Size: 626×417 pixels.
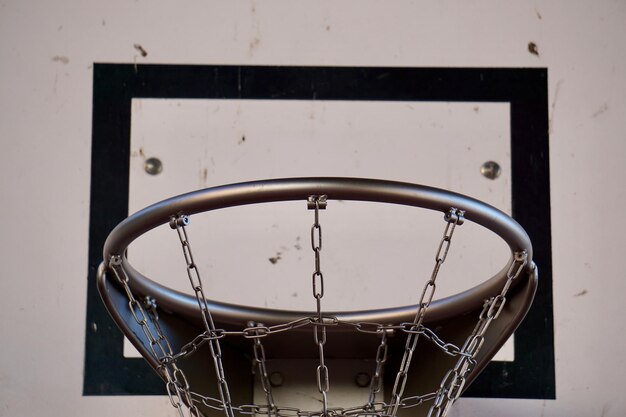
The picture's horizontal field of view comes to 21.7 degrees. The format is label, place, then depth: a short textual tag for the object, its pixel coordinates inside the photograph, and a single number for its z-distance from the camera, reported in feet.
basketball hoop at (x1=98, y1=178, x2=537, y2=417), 5.75
